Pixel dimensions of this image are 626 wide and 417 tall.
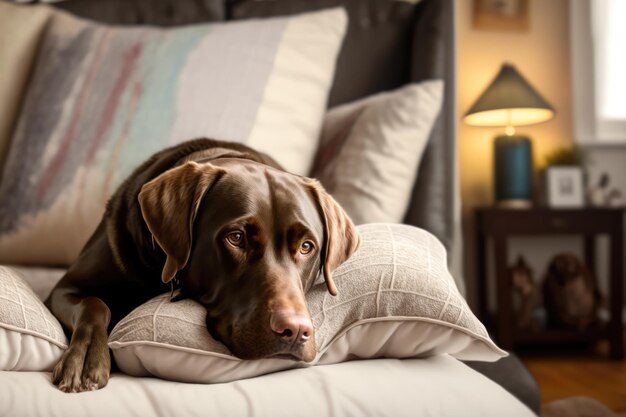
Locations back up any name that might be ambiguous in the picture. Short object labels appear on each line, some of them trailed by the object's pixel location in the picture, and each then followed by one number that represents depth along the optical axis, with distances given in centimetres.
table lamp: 329
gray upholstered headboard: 197
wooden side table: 324
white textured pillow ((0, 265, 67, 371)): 99
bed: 93
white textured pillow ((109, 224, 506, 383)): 100
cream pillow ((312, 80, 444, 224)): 180
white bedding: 91
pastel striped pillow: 187
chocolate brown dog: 99
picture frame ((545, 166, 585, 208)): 346
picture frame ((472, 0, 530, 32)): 386
